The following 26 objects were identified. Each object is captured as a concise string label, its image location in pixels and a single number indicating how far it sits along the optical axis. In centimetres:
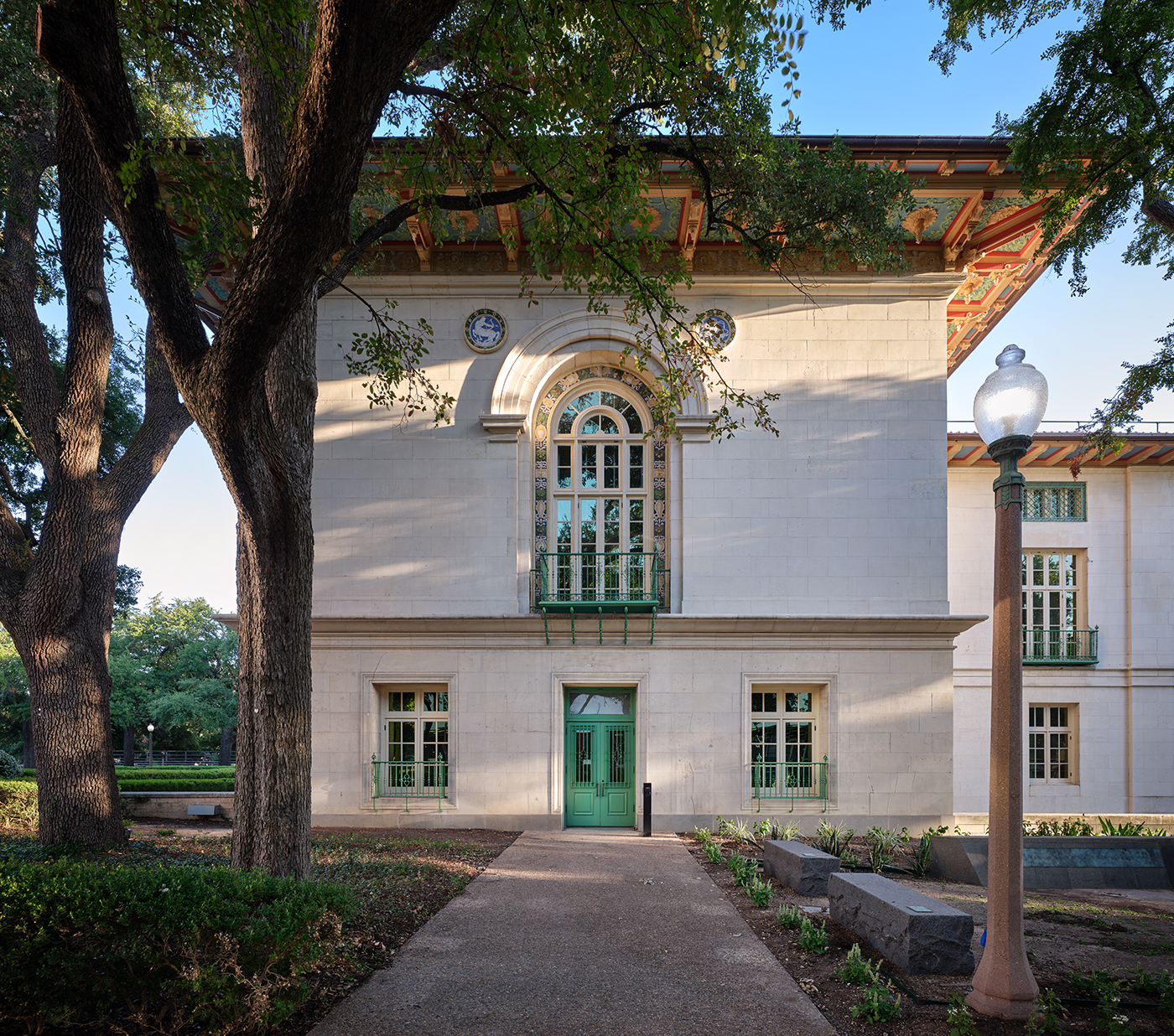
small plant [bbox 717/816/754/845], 1383
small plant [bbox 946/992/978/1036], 496
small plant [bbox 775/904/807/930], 799
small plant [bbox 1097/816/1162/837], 1334
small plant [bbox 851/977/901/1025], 554
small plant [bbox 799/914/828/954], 718
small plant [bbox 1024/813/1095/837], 1313
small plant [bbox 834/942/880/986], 623
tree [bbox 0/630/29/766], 4128
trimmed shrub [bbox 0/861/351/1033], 479
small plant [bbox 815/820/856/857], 1235
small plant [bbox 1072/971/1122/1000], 583
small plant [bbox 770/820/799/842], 1319
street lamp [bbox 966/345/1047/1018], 553
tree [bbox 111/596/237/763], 4491
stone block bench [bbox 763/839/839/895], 966
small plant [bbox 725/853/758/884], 1032
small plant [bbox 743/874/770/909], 914
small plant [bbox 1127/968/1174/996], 609
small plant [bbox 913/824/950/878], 1164
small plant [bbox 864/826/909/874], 1151
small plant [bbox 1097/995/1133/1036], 489
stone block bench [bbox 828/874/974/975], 650
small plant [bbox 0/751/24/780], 2017
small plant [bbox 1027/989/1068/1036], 500
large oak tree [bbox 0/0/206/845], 1173
